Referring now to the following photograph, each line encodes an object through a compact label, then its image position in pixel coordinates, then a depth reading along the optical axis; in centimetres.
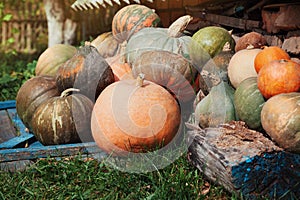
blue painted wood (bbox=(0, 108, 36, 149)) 353
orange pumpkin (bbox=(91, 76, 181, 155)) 314
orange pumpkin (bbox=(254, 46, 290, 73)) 324
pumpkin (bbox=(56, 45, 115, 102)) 364
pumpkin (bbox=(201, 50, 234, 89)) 352
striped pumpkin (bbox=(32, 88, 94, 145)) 345
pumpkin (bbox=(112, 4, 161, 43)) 489
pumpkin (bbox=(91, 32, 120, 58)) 505
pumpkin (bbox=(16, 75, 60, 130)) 381
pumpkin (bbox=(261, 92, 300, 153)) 268
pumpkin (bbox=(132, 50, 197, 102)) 357
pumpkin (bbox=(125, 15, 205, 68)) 400
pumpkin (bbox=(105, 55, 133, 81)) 389
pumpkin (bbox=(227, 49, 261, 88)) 346
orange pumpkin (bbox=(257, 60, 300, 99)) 292
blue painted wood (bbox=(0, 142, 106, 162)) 323
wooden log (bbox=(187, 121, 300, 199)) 253
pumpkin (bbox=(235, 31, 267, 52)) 384
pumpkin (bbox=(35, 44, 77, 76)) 505
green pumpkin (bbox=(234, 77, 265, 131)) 305
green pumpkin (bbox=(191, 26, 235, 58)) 405
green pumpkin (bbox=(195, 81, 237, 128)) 332
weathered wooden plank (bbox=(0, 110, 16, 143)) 411
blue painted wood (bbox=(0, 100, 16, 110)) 469
